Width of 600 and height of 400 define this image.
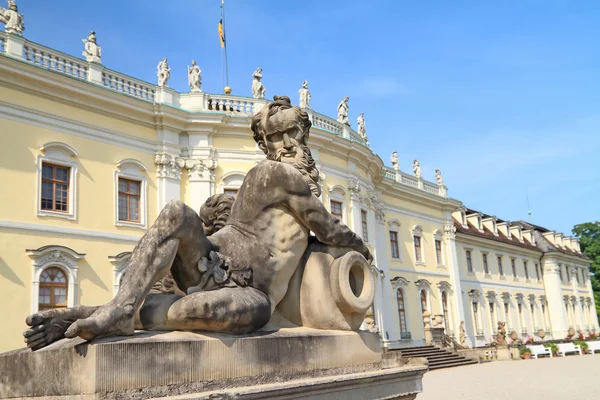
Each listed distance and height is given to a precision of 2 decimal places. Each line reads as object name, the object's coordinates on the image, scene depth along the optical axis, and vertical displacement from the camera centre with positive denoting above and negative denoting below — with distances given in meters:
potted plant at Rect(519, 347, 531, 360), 28.08 -1.33
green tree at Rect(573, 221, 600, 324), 55.53 +6.79
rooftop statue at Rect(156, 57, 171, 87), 20.83 +9.35
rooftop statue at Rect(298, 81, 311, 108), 24.42 +9.63
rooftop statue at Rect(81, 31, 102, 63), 18.78 +9.26
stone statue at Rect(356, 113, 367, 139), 28.50 +9.69
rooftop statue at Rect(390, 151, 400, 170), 32.88 +9.24
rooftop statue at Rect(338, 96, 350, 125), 26.49 +9.70
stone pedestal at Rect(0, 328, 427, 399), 2.40 -0.09
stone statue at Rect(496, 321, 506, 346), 31.48 -0.53
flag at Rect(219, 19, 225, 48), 25.88 +13.05
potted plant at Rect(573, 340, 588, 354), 30.37 -1.30
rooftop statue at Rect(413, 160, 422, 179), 34.65 +9.18
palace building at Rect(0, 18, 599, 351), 16.23 +5.60
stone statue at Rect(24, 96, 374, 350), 2.76 +0.41
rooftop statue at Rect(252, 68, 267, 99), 22.48 +9.39
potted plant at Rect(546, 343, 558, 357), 28.92 -1.27
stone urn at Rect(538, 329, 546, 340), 41.03 -0.79
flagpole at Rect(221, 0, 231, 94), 26.79 +11.06
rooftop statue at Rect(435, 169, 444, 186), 36.13 +8.96
